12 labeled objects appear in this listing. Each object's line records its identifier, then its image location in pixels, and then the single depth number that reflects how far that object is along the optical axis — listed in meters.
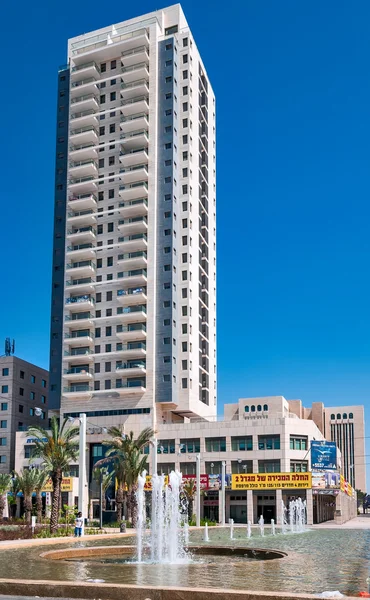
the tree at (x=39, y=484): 69.75
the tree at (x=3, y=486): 84.06
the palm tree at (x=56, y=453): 54.19
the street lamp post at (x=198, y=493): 73.18
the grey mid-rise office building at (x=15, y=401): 106.50
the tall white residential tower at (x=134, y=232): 100.88
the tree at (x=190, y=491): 88.88
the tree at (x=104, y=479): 85.38
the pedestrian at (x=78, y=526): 45.78
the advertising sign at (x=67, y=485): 94.88
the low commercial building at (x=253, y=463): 90.50
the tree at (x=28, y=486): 67.69
